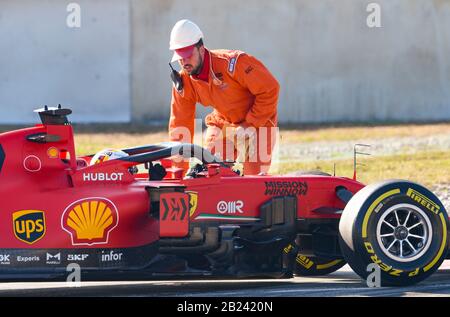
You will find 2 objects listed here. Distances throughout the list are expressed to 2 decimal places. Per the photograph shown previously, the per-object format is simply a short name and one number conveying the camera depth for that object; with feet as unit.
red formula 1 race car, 53.16
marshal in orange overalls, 66.23
